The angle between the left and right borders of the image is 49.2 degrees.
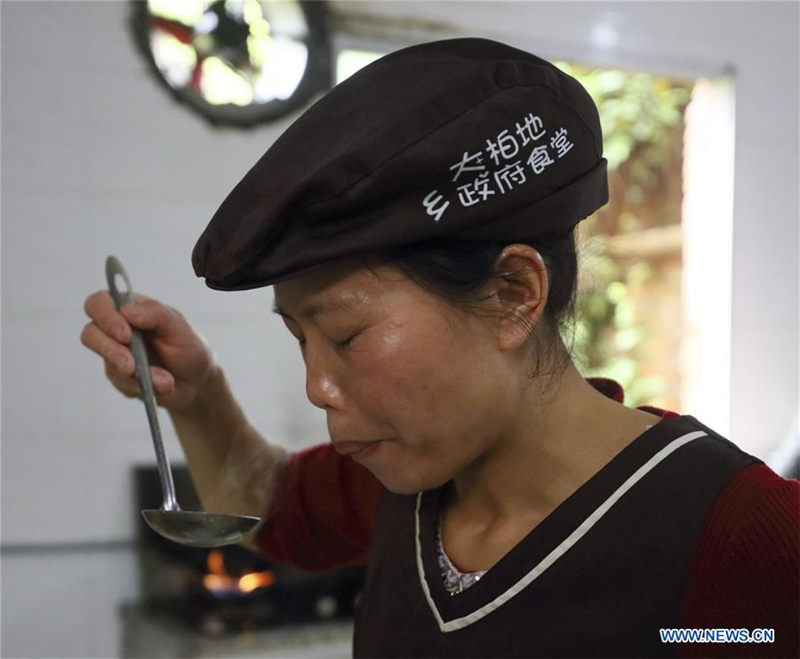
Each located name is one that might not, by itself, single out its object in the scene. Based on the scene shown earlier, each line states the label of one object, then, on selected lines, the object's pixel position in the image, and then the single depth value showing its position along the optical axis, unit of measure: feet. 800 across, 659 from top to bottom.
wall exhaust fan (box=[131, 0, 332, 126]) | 5.45
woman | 1.85
